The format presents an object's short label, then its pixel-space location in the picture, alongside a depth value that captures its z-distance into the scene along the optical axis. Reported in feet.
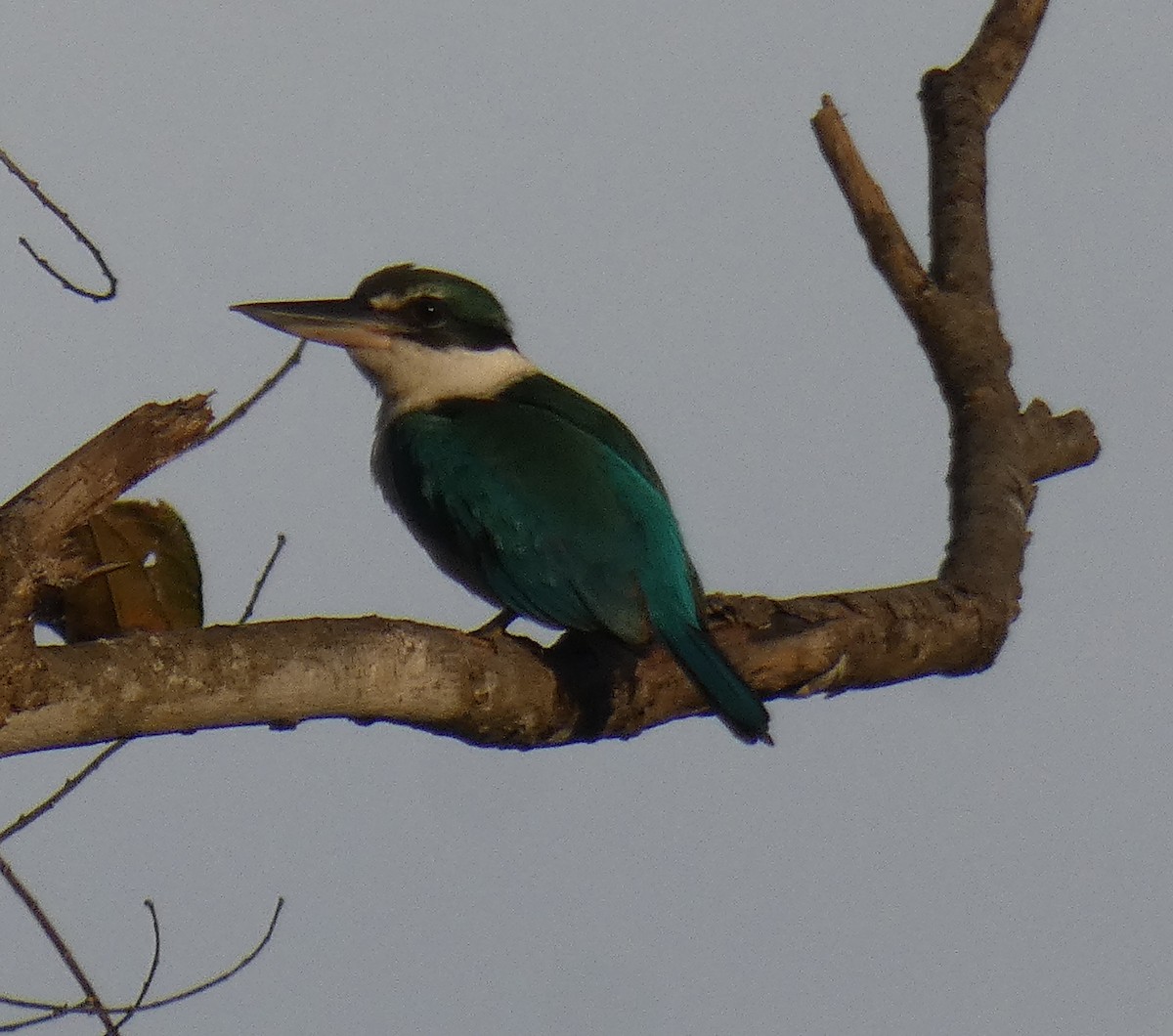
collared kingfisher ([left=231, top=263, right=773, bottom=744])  28.58
